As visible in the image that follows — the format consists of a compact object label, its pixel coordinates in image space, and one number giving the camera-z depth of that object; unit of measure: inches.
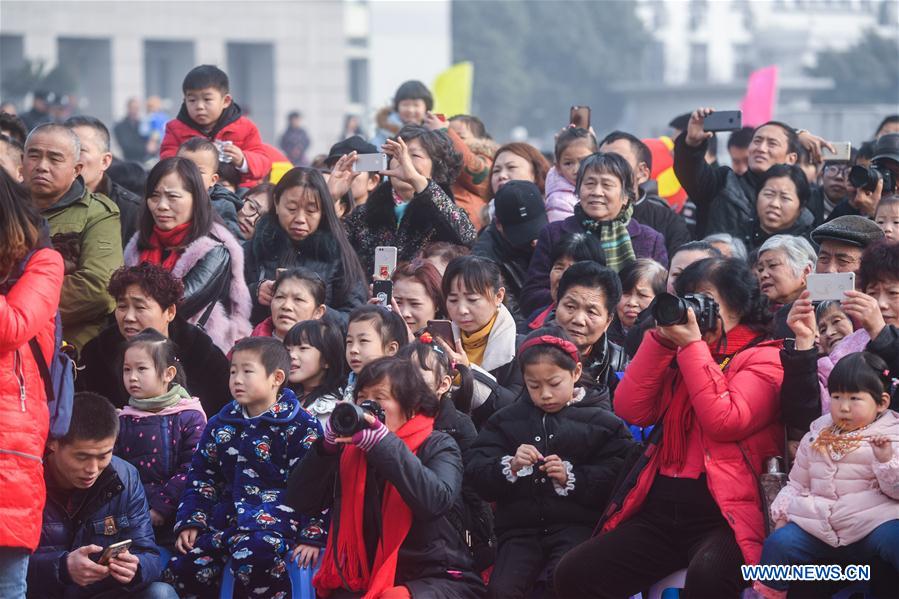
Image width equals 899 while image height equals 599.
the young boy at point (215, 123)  603.2
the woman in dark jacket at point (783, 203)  556.4
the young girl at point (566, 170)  593.9
